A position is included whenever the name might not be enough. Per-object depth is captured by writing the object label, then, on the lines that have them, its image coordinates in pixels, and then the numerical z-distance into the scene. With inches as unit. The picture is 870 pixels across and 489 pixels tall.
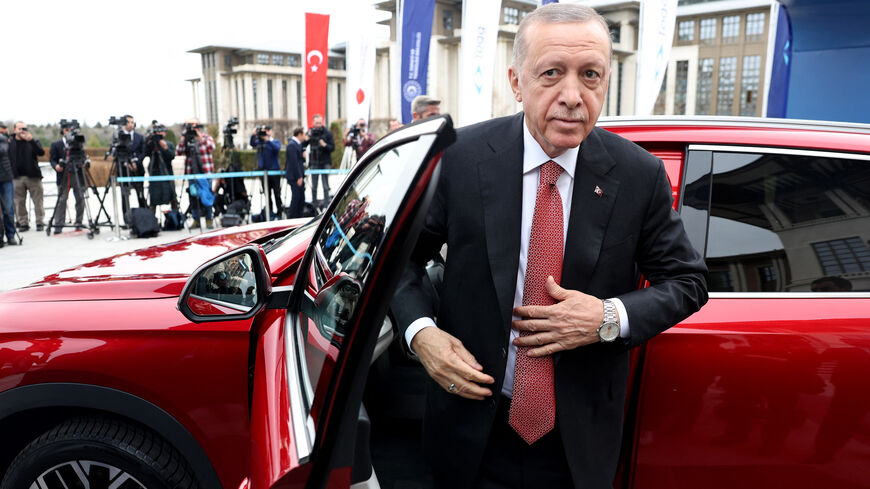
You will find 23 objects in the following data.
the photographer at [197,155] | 418.9
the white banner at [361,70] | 612.4
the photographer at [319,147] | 494.0
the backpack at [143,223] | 382.6
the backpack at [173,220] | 413.4
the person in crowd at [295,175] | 436.8
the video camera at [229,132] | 471.2
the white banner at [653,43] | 504.7
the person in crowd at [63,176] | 386.5
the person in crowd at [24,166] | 401.4
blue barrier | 366.5
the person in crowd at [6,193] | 368.8
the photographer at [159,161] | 409.1
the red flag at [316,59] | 561.0
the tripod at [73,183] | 378.9
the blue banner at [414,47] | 521.7
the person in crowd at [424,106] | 316.5
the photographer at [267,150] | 441.1
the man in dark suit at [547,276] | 52.5
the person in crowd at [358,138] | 541.4
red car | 67.0
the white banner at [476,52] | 481.7
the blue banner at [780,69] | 404.8
